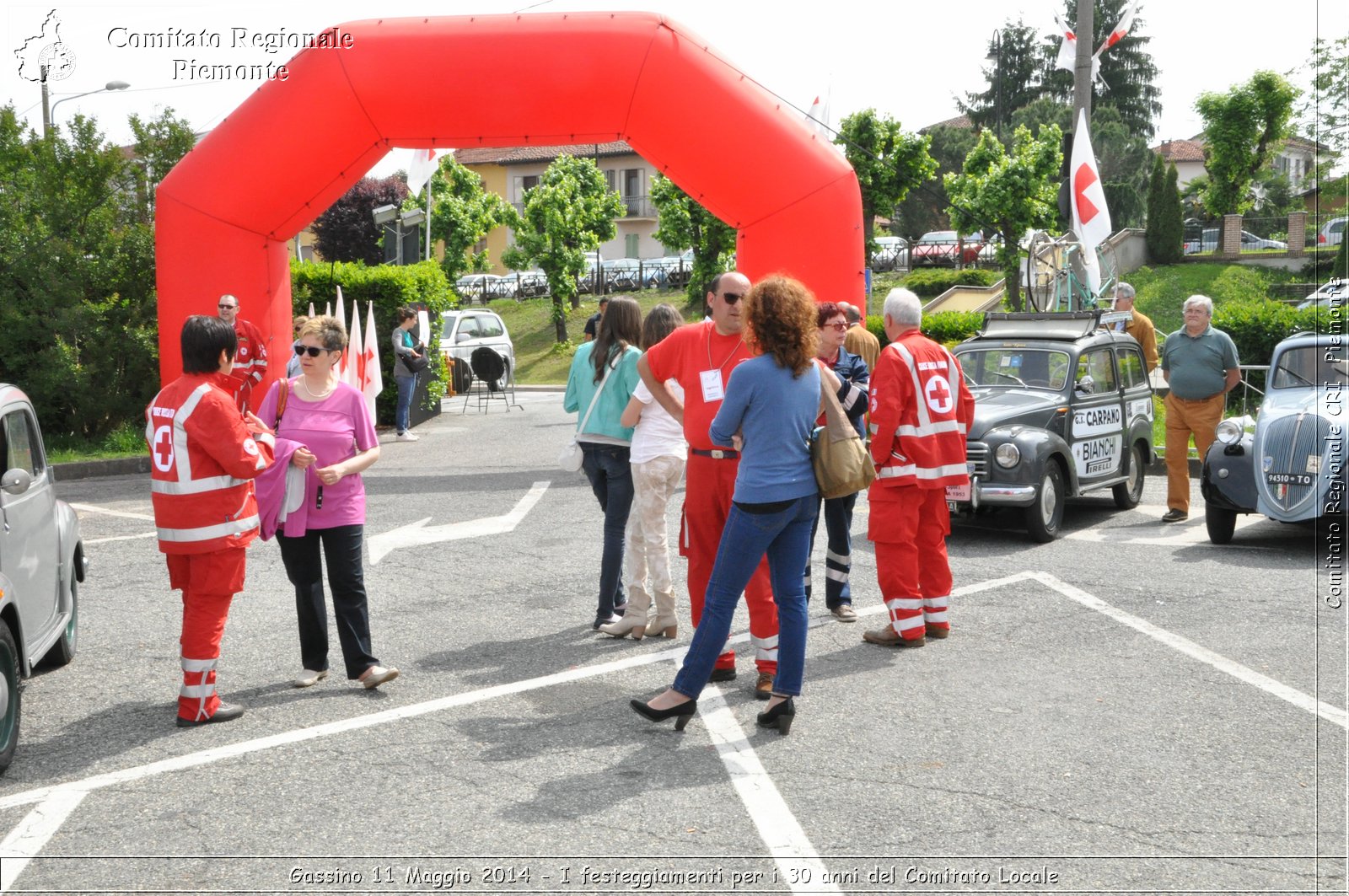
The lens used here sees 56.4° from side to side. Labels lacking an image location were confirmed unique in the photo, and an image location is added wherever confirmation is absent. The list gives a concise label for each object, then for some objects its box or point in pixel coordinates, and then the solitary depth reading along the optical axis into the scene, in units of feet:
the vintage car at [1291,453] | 30.53
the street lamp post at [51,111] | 56.59
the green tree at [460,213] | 153.69
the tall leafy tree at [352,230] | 166.61
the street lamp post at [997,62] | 225.76
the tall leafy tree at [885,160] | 125.59
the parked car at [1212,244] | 157.89
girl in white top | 22.71
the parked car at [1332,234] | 111.55
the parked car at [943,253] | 154.61
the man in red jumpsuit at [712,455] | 19.16
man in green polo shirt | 36.29
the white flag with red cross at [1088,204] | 55.62
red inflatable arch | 42.73
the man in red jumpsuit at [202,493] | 18.25
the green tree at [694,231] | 130.52
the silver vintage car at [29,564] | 17.28
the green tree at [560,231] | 138.21
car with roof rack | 33.35
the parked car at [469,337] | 85.97
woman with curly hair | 17.49
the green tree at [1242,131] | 168.35
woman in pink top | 19.65
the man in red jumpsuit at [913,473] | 22.91
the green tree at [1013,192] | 128.06
